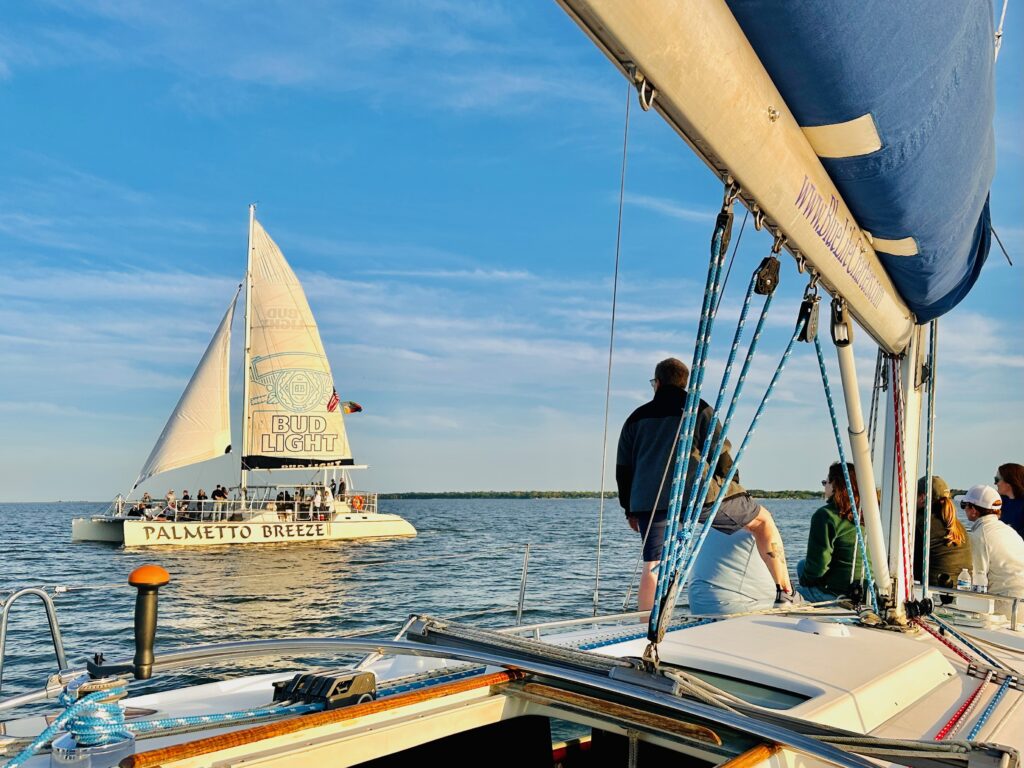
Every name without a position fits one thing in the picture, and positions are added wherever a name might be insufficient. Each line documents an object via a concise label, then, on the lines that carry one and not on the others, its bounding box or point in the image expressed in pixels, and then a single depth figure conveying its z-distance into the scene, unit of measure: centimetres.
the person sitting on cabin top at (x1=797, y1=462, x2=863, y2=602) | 486
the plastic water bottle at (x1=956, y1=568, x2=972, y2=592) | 566
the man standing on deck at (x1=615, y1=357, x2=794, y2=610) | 385
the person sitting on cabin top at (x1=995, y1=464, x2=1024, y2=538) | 633
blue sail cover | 162
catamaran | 3275
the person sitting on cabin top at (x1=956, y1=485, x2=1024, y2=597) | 496
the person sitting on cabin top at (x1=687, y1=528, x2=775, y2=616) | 457
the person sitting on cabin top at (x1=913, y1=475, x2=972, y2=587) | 527
